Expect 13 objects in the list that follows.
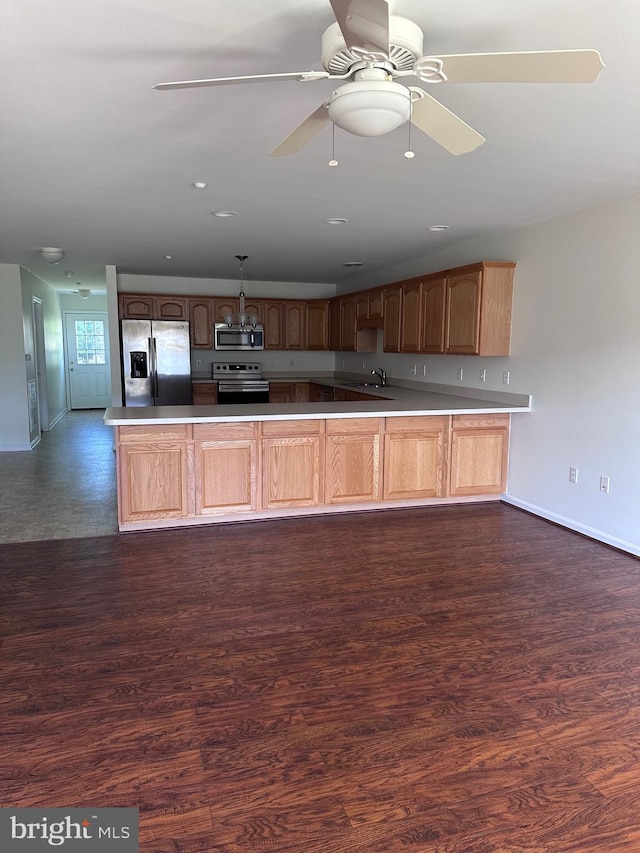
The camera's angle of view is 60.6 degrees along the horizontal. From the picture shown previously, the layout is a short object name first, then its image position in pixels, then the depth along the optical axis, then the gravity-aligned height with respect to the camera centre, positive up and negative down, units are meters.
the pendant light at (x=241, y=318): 6.14 +0.28
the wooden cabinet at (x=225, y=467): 4.04 -0.92
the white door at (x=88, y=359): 11.20 -0.35
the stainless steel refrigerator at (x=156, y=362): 6.78 -0.25
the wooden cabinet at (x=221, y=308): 7.42 +0.47
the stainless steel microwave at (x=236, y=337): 7.39 +0.08
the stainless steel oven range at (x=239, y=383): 7.28 -0.53
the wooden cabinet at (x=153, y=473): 3.86 -0.93
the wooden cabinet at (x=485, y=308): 4.53 +0.31
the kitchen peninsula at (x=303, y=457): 3.94 -0.88
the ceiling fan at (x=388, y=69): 1.39 +0.76
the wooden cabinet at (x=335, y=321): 7.58 +0.32
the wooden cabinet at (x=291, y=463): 4.18 -0.92
